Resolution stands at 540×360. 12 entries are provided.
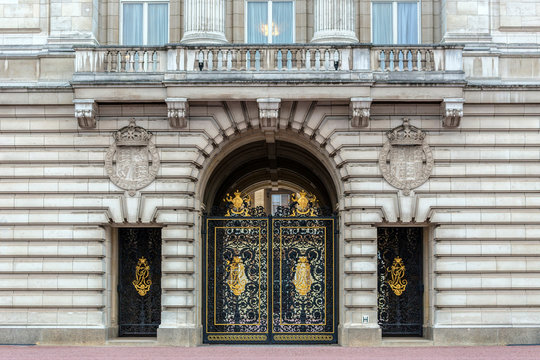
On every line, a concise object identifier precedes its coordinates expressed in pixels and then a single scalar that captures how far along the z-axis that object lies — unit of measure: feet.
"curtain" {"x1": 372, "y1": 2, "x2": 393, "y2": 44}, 94.79
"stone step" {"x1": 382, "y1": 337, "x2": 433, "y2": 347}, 87.45
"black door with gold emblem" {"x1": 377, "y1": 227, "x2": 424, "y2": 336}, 92.99
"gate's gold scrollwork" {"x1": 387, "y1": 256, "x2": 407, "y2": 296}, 93.30
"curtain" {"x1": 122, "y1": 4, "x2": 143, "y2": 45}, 95.25
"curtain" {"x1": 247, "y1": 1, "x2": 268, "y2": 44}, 95.25
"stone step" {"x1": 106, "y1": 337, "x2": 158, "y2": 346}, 87.56
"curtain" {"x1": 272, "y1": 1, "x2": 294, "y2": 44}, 95.20
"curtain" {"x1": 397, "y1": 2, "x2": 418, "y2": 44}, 94.84
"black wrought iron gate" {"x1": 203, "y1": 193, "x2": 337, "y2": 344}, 91.71
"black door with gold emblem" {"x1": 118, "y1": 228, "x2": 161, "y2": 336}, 93.30
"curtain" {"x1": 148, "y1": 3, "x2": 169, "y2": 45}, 95.09
